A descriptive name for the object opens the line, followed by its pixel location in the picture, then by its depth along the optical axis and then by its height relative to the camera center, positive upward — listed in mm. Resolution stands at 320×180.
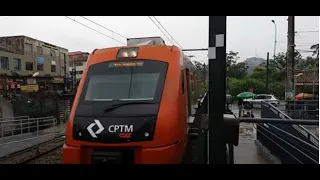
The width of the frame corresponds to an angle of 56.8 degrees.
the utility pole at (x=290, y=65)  14898 +1034
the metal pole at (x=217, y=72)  2889 +122
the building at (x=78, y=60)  68281 +5867
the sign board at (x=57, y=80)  34694 +589
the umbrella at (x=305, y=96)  23534 -954
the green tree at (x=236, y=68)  60812 +3590
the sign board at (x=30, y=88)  22053 -225
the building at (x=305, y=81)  32731 +344
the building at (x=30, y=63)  28020 +2501
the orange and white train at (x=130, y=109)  4719 -415
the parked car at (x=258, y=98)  25609 -1287
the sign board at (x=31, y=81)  27609 +378
